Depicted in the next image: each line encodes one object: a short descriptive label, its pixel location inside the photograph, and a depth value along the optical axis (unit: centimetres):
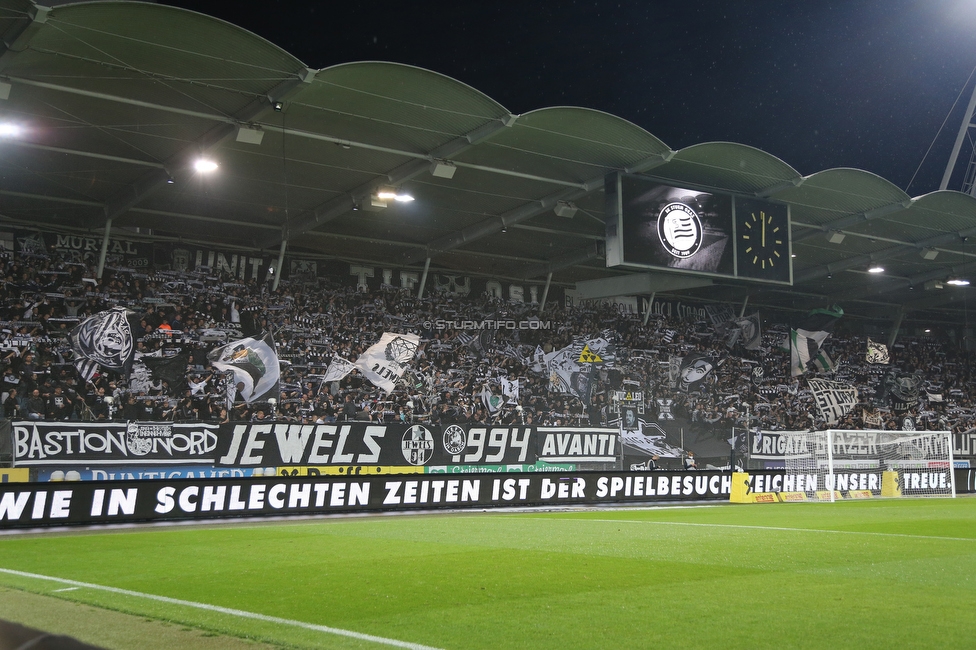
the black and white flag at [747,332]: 3953
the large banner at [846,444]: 2870
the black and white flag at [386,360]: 2872
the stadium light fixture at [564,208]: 2667
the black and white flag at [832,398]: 3828
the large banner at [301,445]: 2048
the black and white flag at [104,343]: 2445
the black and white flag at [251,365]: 2561
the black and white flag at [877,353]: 4294
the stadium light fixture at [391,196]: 2439
